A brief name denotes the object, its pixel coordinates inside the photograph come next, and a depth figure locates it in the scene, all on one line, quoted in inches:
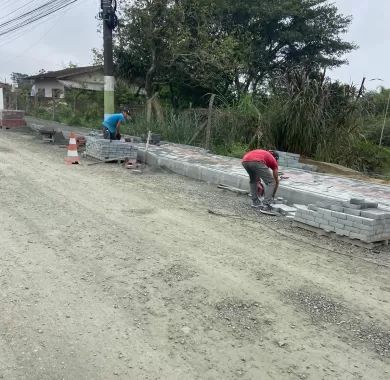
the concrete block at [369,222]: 220.9
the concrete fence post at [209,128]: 512.4
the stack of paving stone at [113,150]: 451.5
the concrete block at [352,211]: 230.6
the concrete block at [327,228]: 236.5
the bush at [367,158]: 489.9
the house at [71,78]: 1216.8
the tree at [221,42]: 678.5
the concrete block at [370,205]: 237.8
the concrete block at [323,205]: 250.4
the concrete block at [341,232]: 230.9
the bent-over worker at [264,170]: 282.7
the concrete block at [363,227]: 221.8
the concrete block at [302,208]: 254.1
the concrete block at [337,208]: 239.1
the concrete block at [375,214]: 222.2
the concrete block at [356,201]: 236.5
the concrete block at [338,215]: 232.3
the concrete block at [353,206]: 235.3
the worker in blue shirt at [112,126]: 480.7
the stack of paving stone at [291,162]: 420.2
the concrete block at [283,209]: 276.7
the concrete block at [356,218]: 224.2
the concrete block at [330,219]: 235.9
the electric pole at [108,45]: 552.4
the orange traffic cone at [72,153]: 435.5
